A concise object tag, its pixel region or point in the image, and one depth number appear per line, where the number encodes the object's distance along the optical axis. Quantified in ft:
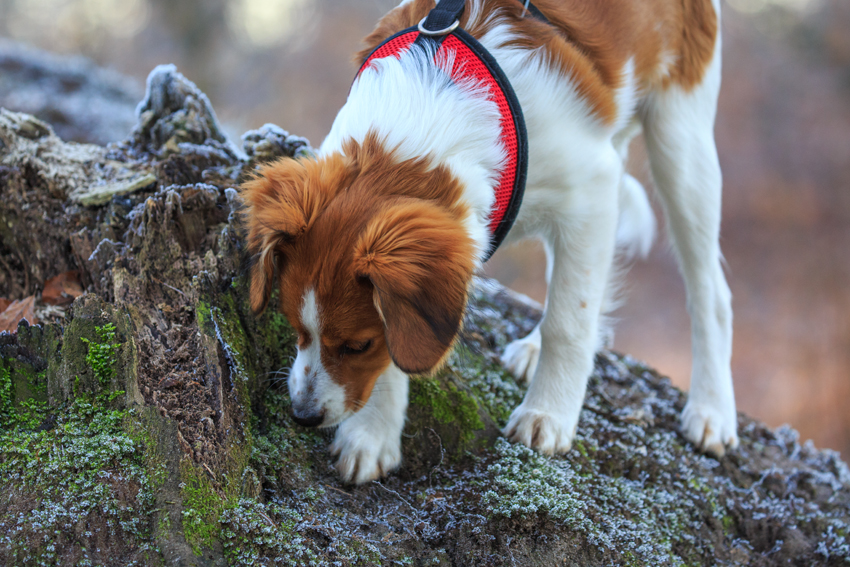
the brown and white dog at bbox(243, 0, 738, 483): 5.70
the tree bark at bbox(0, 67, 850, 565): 5.55
